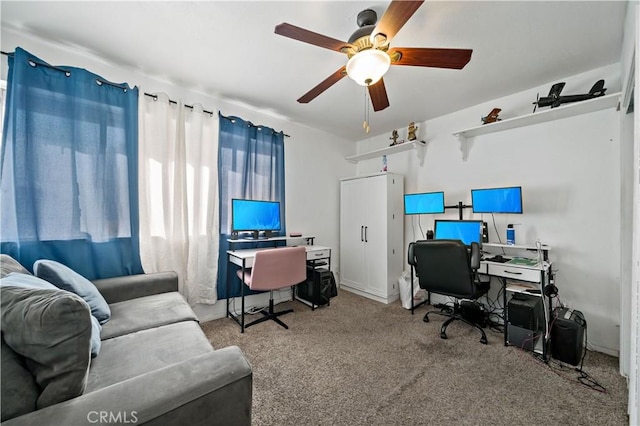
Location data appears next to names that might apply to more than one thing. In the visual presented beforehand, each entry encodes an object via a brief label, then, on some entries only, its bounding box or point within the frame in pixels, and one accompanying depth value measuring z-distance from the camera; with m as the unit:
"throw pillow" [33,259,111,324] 1.48
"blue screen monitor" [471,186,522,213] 2.42
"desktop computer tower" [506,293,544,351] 2.08
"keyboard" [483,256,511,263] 2.42
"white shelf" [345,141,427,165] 3.41
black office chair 2.21
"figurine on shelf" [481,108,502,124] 2.67
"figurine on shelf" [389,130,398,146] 3.66
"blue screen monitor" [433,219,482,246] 2.71
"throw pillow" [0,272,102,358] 1.06
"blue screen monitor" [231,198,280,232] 2.80
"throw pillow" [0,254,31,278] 1.36
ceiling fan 1.40
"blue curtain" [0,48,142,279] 1.79
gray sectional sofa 0.74
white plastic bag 3.12
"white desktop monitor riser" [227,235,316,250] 2.83
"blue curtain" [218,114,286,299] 2.83
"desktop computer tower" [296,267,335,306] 3.07
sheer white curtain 2.35
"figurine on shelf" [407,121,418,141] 3.42
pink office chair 2.39
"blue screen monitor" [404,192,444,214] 3.10
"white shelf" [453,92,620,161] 2.11
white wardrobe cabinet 3.38
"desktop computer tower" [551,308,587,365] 1.88
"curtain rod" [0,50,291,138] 1.84
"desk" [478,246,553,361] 2.09
